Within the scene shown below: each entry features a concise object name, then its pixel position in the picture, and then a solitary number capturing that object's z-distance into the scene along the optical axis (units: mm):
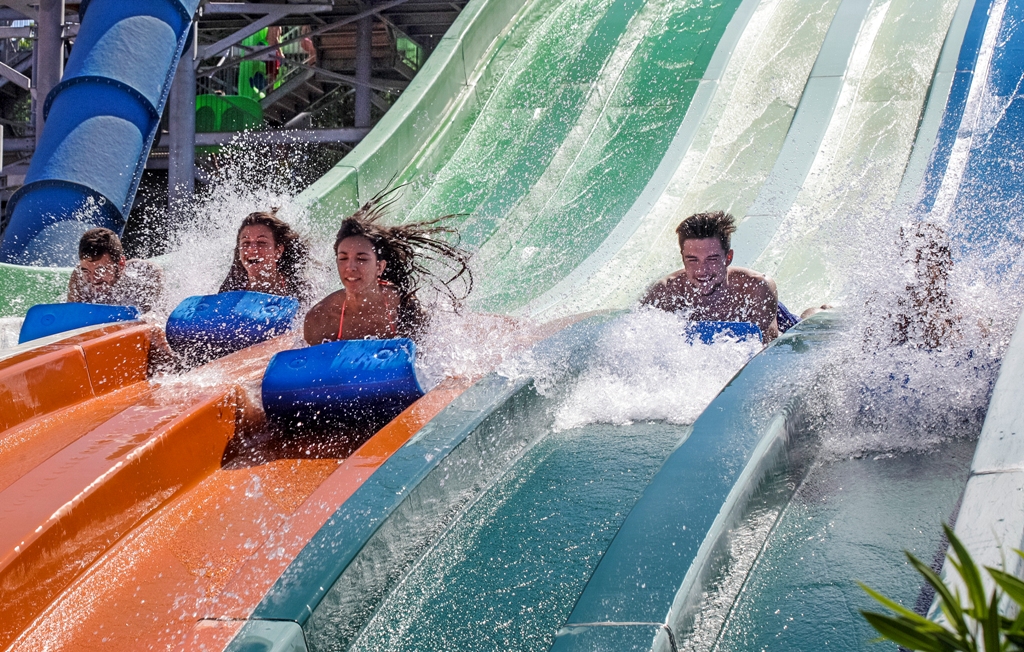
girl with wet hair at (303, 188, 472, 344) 7156
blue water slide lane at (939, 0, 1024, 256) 9891
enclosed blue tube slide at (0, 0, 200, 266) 11773
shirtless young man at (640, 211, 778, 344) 7957
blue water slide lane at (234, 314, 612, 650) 3791
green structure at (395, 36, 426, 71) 27734
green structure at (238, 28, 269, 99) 31750
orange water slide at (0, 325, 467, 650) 4270
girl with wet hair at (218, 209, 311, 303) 9023
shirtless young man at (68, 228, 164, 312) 9539
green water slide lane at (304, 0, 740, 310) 11672
